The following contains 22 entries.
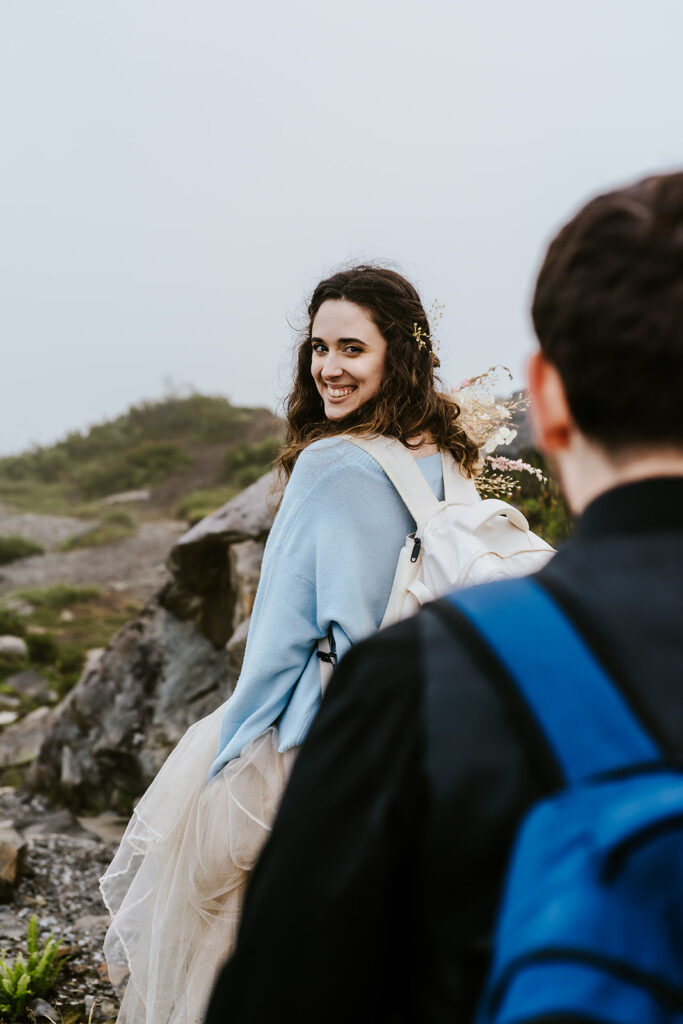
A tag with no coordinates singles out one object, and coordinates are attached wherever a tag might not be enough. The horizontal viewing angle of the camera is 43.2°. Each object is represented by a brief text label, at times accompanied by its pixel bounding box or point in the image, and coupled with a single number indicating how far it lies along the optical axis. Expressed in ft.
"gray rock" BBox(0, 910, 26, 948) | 13.44
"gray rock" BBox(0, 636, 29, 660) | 33.27
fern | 10.80
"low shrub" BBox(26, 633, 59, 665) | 33.30
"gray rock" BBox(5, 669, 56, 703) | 30.22
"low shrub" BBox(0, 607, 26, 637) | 36.29
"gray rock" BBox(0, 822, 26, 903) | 14.74
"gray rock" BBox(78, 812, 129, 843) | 18.38
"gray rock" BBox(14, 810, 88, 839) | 18.79
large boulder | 19.20
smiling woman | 7.25
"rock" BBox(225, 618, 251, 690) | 15.92
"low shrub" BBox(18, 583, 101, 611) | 42.34
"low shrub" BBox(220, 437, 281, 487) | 67.21
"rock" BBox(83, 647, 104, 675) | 32.91
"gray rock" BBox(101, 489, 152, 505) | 68.54
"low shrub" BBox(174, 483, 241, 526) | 59.81
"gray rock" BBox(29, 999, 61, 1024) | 10.99
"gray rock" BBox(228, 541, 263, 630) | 17.11
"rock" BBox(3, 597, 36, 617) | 40.42
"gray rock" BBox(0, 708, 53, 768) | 24.44
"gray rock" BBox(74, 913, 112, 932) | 14.38
